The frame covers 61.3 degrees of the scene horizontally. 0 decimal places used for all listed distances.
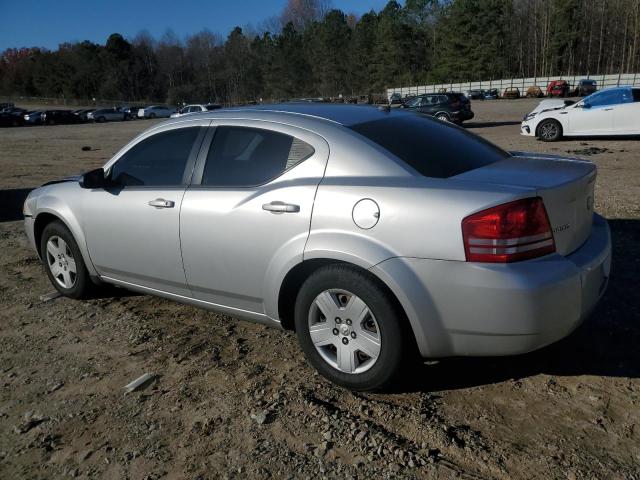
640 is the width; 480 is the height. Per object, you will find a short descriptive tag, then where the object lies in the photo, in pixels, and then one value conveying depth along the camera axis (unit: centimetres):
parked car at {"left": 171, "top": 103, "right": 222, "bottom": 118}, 3625
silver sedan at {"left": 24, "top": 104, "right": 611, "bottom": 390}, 261
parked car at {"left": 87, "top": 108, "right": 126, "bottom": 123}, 5516
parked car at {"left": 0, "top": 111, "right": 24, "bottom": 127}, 4875
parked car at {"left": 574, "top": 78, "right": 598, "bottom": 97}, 5280
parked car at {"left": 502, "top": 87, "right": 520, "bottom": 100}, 6144
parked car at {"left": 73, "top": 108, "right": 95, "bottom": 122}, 5455
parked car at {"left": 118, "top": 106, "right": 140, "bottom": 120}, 6016
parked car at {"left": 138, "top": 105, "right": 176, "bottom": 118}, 5938
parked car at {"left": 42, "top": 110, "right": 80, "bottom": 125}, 5075
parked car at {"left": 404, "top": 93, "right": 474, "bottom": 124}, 2346
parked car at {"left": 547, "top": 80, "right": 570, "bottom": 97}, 5347
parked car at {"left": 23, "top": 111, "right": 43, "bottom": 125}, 5056
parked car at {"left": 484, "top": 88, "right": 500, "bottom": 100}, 6519
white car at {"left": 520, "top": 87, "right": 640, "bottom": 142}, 1434
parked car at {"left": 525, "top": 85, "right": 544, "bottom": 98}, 6075
